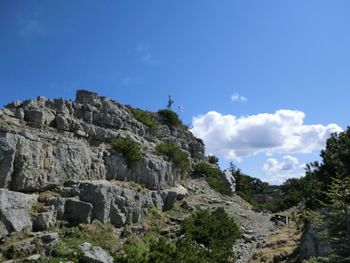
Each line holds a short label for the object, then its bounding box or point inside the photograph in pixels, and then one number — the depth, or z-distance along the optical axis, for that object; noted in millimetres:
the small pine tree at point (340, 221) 16719
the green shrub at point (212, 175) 49812
